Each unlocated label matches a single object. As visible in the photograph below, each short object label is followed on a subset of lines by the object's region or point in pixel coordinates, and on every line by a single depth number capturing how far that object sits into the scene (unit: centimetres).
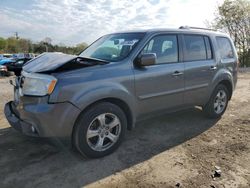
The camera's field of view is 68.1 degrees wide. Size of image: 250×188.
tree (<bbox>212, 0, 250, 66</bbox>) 1811
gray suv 237
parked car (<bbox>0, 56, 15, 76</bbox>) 999
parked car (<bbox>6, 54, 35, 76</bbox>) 1045
